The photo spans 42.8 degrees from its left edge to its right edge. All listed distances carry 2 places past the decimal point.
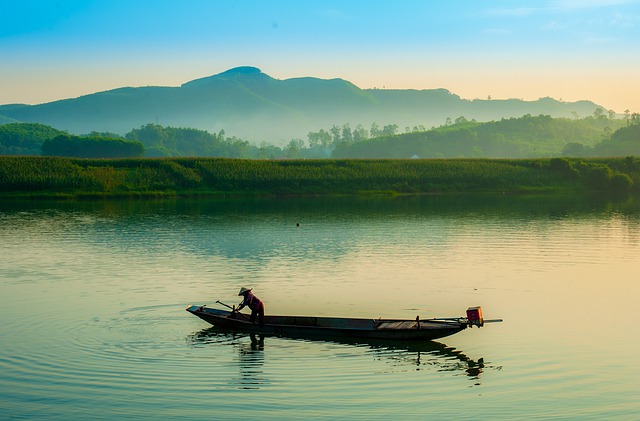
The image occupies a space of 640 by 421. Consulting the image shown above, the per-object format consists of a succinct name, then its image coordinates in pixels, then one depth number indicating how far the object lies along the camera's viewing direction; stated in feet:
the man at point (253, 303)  106.66
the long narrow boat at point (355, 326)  100.22
